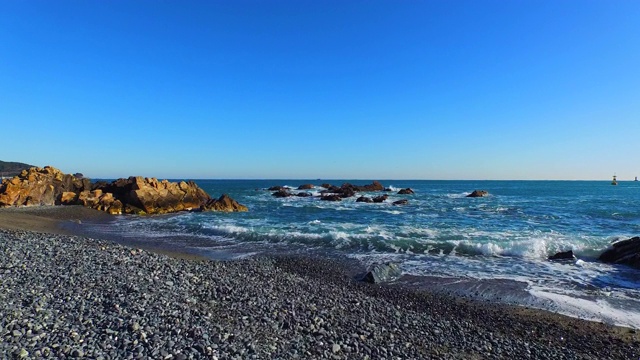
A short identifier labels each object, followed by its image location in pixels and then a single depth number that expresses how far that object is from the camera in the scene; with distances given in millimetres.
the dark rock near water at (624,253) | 13607
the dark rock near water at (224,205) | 32938
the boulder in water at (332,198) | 49412
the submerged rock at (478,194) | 59569
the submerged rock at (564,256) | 14742
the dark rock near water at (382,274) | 11008
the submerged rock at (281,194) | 55734
